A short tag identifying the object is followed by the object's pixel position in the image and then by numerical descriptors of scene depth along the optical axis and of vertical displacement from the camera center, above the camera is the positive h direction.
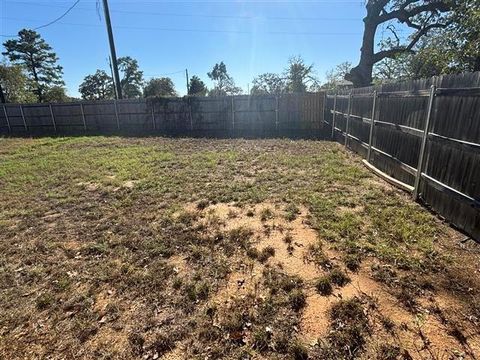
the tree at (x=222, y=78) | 56.56 +3.70
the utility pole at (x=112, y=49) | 13.27 +2.34
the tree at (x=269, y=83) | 39.77 +1.88
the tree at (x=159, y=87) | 48.79 +2.01
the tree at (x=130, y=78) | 49.09 +3.49
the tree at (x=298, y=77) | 34.03 +2.22
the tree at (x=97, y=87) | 48.97 +2.22
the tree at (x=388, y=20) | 13.73 +3.41
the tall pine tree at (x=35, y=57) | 28.94 +4.47
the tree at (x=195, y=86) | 43.00 +1.71
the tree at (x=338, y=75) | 36.92 +2.55
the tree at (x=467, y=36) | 7.59 +1.57
